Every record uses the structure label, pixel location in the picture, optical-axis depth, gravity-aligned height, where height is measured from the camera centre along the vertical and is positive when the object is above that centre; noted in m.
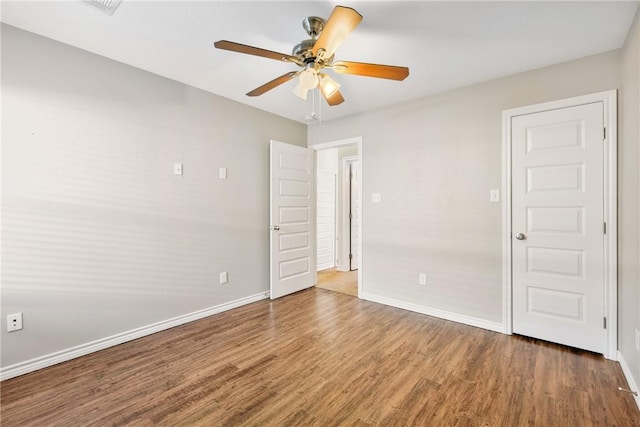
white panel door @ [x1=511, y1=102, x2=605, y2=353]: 2.29 -0.13
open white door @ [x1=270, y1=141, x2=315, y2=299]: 3.68 -0.09
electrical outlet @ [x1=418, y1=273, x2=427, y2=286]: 3.21 -0.76
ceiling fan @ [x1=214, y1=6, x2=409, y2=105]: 1.58 +0.97
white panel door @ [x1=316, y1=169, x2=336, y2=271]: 5.39 -0.15
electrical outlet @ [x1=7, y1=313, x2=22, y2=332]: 2.00 -0.75
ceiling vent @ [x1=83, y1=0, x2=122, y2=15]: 1.75 +1.27
